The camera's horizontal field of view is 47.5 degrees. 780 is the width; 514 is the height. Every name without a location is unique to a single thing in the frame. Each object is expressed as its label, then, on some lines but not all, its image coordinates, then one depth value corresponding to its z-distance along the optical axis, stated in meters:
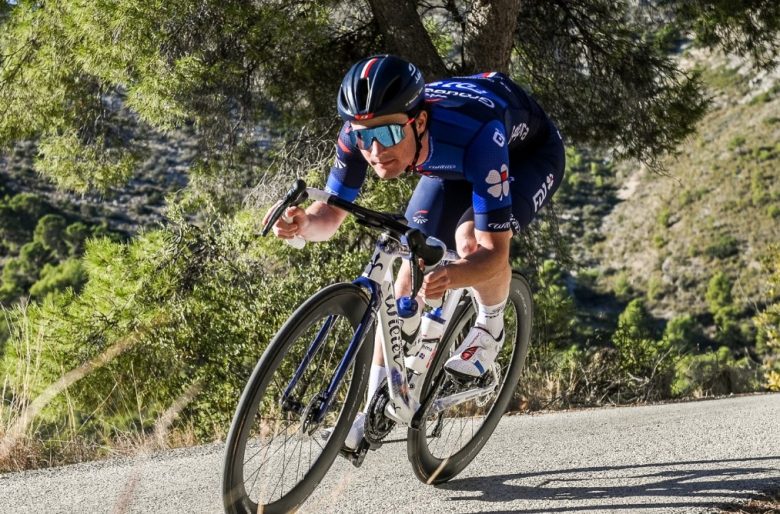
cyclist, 3.26
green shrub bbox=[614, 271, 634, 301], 61.14
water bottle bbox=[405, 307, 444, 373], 3.80
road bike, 3.03
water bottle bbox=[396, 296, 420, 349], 3.70
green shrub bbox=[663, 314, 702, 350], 51.19
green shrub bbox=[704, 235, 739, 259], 59.09
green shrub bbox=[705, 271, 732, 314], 54.66
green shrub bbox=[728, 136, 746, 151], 68.44
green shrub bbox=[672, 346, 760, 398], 9.23
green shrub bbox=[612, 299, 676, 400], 8.45
